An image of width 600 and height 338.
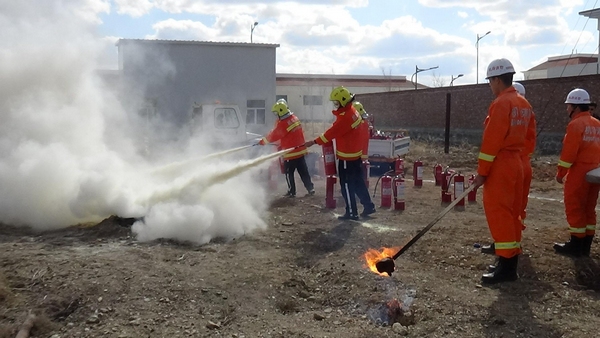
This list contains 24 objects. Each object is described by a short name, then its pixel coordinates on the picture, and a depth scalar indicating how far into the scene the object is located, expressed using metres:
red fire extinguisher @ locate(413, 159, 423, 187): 11.83
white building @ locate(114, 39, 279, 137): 21.47
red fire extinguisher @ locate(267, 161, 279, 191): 11.18
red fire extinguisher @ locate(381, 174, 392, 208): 8.88
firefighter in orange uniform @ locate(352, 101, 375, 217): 8.09
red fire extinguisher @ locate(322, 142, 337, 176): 9.02
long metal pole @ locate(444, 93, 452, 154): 19.44
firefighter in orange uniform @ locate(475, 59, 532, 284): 4.78
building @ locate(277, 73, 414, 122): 43.07
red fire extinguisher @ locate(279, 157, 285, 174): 10.70
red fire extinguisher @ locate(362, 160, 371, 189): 10.75
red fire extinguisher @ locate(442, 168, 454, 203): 9.44
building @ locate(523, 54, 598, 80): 31.30
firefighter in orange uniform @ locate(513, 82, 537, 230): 5.67
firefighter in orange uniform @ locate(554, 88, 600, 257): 5.77
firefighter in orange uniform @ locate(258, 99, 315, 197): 10.02
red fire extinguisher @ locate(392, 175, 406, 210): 8.62
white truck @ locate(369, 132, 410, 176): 13.36
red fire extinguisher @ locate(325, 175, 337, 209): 8.81
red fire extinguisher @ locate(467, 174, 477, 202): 9.55
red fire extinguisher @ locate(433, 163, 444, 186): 11.54
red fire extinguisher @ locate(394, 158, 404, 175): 11.98
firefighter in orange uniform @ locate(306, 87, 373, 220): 7.78
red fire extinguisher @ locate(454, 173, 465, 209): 9.05
